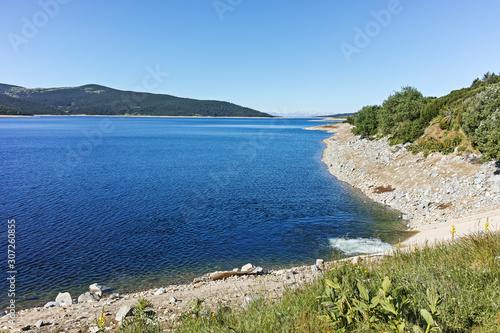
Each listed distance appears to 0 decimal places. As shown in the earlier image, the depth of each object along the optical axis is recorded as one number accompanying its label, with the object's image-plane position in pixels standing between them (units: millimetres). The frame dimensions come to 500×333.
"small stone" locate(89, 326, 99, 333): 9155
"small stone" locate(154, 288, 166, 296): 13597
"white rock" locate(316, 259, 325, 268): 15437
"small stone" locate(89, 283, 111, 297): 14355
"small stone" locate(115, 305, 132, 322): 9721
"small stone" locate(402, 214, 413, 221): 24294
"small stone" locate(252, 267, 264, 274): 16062
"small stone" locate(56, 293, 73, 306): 13005
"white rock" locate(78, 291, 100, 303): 13398
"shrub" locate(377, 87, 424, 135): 50938
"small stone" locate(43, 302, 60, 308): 12961
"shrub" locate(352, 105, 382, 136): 67125
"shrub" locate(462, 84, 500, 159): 25203
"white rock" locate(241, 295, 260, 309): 9539
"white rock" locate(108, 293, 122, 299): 13469
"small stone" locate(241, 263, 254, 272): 16250
